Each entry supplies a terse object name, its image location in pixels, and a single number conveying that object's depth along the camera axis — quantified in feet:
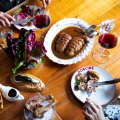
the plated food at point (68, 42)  4.70
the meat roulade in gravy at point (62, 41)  4.75
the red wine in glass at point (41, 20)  4.99
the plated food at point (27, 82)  4.33
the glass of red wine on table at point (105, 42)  4.68
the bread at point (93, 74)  4.47
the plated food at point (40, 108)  4.01
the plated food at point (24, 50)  4.43
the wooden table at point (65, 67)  4.22
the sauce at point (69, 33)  4.76
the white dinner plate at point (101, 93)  4.26
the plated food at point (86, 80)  4.33
